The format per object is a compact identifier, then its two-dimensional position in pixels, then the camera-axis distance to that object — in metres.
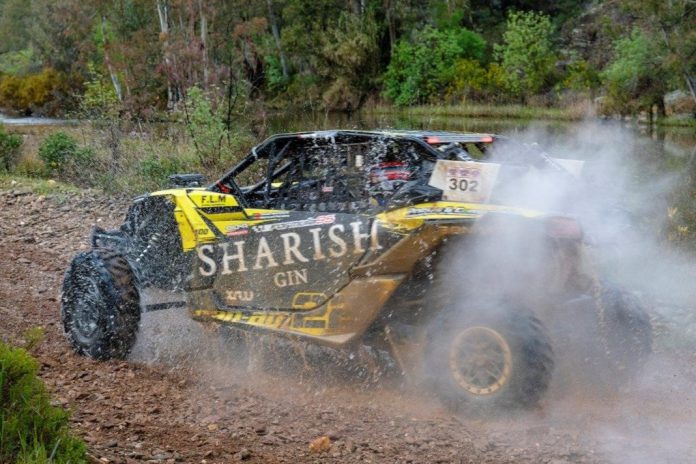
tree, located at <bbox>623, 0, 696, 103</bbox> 30.53
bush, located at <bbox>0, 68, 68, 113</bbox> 55.75
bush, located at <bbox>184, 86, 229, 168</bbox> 15.34
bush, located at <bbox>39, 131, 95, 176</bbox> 16.28
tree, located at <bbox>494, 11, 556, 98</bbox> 46.66
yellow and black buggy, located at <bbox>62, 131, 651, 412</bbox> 5.31
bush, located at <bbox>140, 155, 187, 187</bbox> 14.83
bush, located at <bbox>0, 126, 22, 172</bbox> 17.16
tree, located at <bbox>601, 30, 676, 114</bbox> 36.69
